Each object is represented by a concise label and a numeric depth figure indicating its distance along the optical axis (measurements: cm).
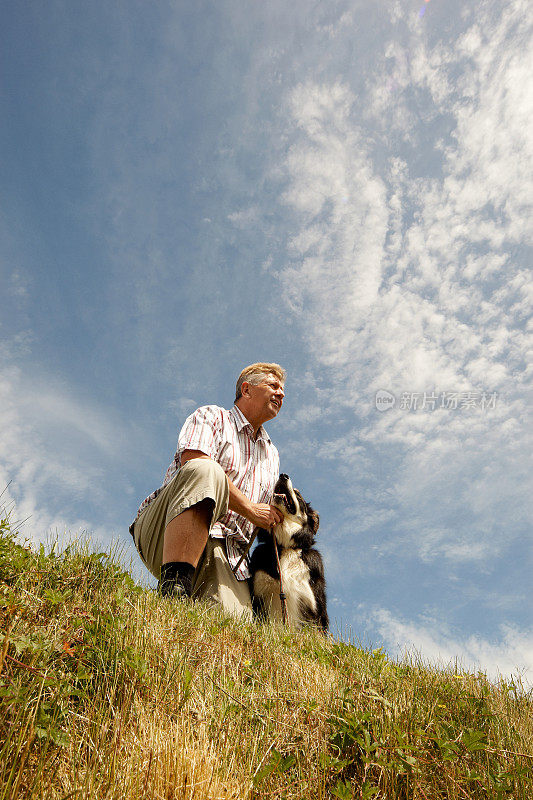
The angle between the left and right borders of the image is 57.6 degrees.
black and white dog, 429
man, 325
